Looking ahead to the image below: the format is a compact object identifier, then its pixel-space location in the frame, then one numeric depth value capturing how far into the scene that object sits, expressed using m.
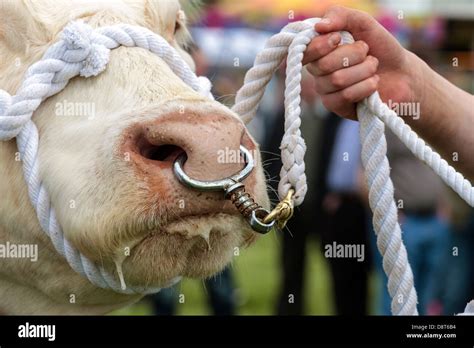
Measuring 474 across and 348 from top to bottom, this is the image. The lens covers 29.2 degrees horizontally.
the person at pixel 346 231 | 7.88
